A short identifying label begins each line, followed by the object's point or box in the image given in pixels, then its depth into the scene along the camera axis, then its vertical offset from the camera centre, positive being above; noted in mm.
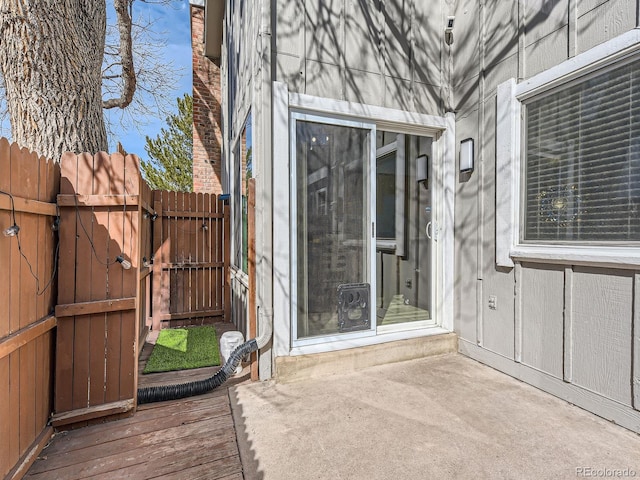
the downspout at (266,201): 2701 +324
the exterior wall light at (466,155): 3227 +854
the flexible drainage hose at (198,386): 2445 -1155
